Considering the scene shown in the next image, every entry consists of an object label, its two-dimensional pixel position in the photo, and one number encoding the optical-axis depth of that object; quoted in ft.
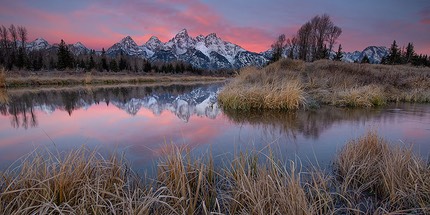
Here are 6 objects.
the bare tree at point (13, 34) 222.07
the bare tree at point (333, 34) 139.54
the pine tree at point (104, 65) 206.49
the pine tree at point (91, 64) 192.03
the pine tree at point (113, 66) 205.48
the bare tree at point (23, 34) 222.89
